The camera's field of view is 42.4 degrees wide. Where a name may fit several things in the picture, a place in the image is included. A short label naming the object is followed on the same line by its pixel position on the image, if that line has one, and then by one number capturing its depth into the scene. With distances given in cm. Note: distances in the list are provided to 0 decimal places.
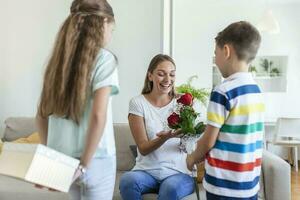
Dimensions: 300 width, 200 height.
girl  130
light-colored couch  218
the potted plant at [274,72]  594
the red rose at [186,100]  199
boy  141
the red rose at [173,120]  194
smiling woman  209
